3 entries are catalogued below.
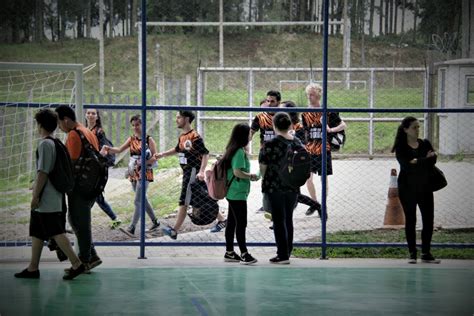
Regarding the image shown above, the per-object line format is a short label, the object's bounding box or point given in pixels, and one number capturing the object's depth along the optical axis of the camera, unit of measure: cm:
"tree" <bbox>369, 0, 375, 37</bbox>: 4772
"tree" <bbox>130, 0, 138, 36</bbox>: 5322
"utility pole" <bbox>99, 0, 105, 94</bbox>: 4159
